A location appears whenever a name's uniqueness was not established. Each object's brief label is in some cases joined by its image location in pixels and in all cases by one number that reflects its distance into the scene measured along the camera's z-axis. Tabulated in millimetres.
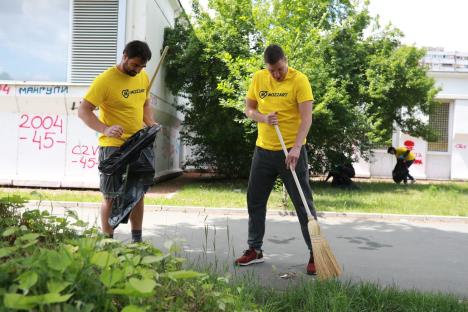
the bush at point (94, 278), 1592
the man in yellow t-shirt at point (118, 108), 4266
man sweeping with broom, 4617
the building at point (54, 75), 12422
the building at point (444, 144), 24047
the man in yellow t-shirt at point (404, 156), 18891
